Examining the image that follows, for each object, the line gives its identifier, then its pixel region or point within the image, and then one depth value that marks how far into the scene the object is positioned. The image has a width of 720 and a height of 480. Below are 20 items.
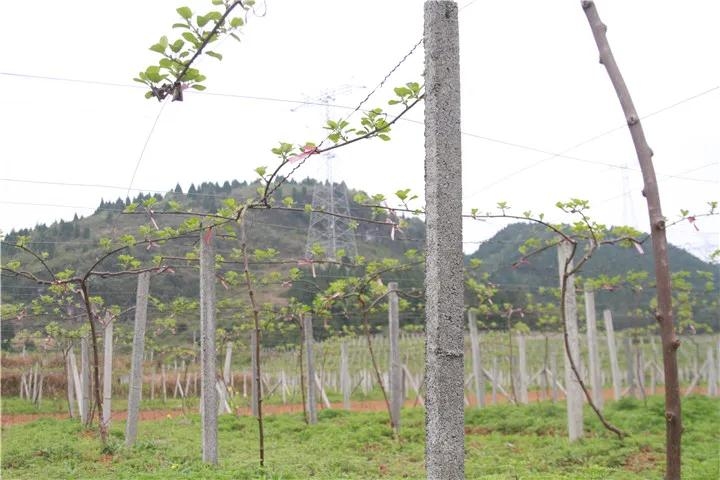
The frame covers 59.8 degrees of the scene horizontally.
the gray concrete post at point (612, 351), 12.49
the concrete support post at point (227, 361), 15.12
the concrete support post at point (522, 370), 15.07
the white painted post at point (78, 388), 12.73
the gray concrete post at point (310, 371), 11.77
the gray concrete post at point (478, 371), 13.30
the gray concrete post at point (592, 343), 9.34
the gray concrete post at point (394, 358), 9.41
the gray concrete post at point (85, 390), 11.86
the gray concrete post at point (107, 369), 8.90
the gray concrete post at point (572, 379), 7.93
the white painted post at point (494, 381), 15.93
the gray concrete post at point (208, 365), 5.62
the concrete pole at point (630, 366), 14.00
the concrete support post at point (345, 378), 15.38
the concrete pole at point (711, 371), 16.77
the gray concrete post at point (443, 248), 1.83
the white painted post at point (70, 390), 14.38
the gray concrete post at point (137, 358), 7.84
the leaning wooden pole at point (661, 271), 1.80
